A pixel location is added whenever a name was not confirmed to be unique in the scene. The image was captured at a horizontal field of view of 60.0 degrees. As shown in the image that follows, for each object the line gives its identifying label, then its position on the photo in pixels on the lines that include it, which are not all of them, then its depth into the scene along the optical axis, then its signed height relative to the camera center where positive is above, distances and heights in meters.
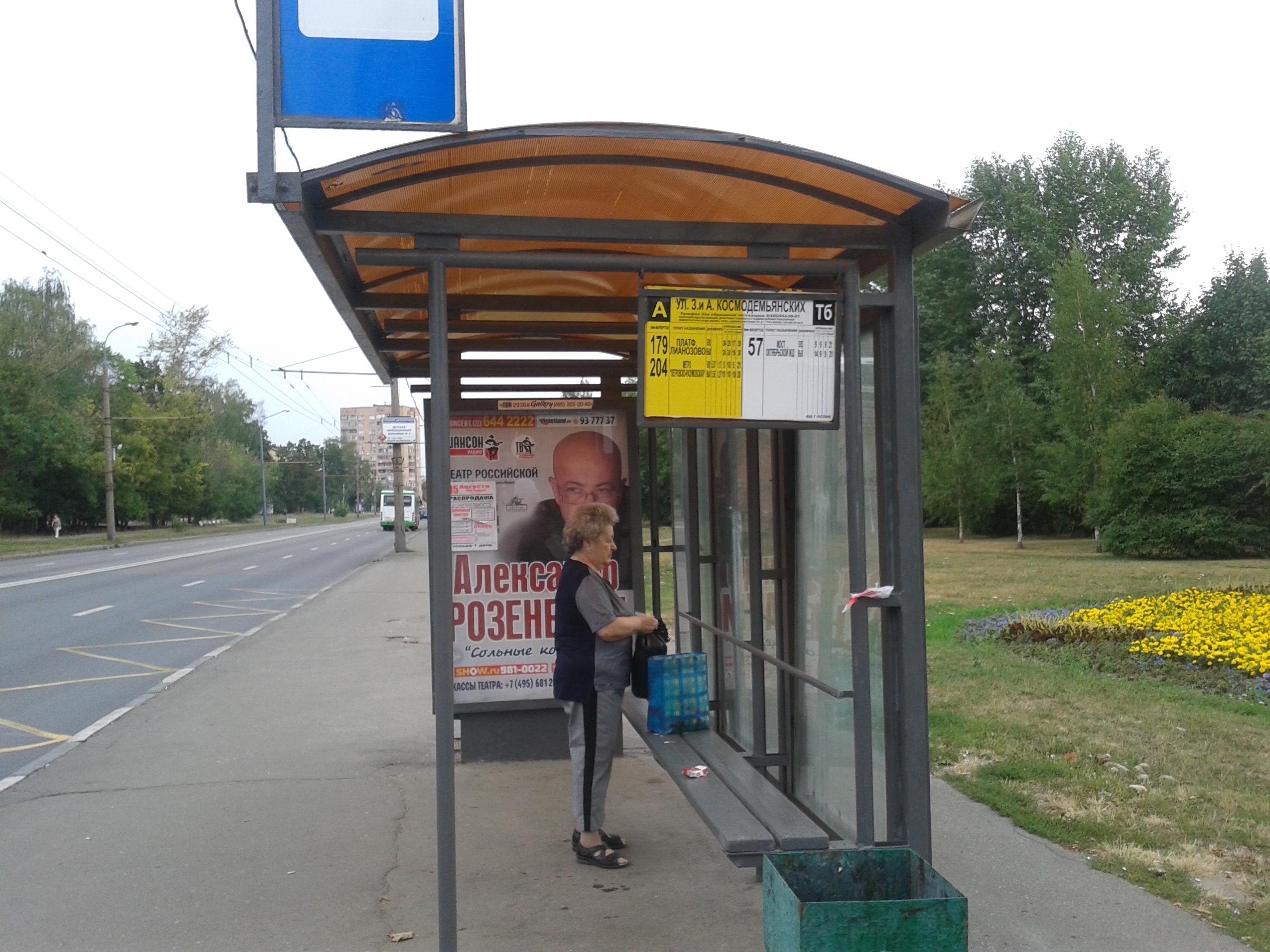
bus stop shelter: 3.82 +0.82
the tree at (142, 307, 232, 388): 76.88 +10.68
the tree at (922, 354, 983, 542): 38.62 +1.16
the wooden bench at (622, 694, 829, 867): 3.88 -1.24
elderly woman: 4.93 -0.80
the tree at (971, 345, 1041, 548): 37.44 +1.79
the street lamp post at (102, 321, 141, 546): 44.88 +2.01
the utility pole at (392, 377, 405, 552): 36.00 -0.39
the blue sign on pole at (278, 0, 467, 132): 3.98 +1.58
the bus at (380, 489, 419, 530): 66.00 -1.03
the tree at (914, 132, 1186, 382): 46.28 +10.33
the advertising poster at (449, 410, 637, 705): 6.87 -0.21
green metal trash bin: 2.76 -1.12
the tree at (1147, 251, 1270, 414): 40.91 +4.98
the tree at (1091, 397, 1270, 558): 26.50 -0.16
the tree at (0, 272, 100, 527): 50.41 +4.57
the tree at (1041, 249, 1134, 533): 32.97 +3.15
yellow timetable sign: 4.08 +0.49
